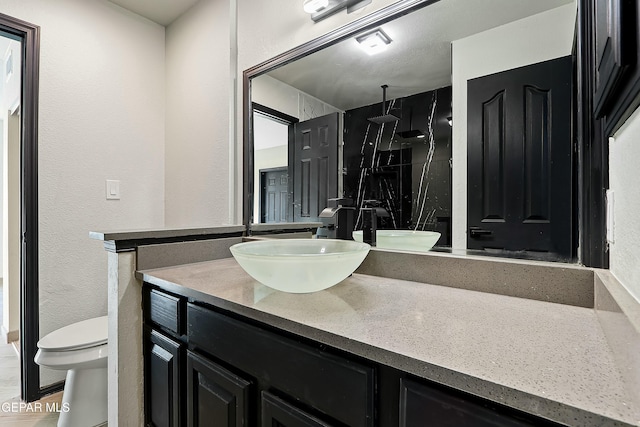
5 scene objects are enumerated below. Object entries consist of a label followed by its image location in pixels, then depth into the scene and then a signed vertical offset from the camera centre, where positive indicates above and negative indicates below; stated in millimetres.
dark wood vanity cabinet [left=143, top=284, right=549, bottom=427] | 527 -370
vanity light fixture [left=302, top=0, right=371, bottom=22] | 1268 +878
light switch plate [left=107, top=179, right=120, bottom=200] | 2076 +162
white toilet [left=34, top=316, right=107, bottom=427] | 1476 -779
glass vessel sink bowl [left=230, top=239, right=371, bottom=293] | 804 -145
